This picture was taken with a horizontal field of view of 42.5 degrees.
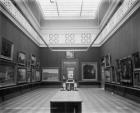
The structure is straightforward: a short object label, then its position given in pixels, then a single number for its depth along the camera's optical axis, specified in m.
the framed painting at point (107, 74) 18.68
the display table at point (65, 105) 5.44
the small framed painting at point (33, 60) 20.19
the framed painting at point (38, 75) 22.80
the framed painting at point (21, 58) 15.04
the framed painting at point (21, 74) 15.02
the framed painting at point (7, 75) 11.34
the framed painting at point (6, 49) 11.34
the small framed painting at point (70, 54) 25.19
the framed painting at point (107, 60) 18.48
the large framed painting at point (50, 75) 24.95
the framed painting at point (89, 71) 24.91
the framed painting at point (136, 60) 10.89
